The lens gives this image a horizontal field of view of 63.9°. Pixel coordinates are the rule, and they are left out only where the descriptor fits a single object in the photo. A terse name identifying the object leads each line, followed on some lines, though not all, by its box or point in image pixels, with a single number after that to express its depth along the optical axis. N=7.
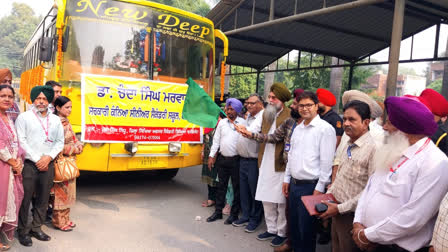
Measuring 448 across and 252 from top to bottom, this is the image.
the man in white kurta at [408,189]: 1.98
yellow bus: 5.16
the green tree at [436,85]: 44.97
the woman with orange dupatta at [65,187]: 4.17
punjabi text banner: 5.11
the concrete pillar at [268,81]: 19.60
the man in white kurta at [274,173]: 4.13
